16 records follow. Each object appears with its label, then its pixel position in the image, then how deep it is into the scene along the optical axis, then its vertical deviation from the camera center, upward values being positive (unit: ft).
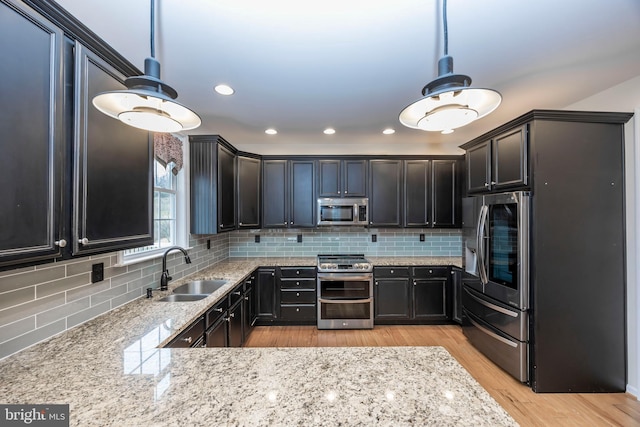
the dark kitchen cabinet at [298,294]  11.43 -3.48
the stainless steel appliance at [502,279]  7.11 -1.94
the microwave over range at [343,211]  12.26 +0.26
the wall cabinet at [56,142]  2.82 +0.99
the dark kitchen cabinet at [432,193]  12.34 +1.11
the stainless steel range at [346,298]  11.09 -3.55
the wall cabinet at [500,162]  7.22 +1.70
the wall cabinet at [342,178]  12.44 +1.88
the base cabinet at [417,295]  11.37 -3.52
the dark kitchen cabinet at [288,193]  12.45 +1.15
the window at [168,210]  8.62 +0.26
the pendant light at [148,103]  3.11 +1.46
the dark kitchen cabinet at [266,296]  11.40 -3.56
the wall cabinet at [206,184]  9.77 +1.30
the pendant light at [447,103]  3.19 +1.55
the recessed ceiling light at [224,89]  7.07 +3.60
